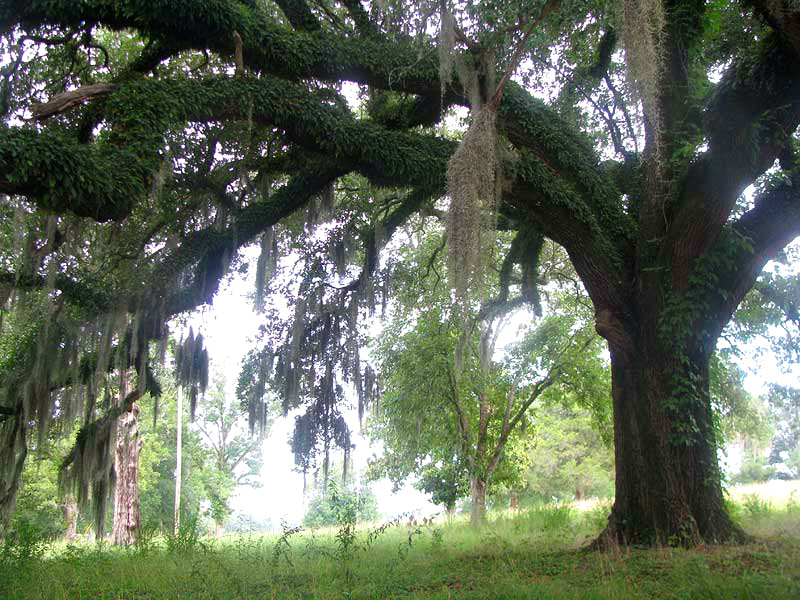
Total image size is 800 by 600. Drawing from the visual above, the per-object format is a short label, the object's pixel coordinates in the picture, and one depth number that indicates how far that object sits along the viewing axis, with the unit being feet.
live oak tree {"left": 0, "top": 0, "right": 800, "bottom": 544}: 16.37
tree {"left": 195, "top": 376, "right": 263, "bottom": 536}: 95.86
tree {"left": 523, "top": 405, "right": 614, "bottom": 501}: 71.56
